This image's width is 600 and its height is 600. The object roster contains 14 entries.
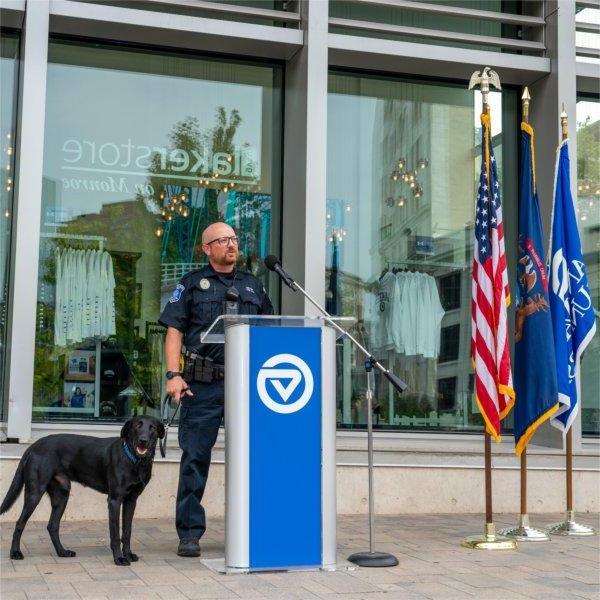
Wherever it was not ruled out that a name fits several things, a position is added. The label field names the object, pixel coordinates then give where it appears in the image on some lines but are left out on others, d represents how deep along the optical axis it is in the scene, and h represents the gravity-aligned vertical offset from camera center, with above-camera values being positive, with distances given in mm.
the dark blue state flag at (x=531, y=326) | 7164 +440
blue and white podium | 5402 -402
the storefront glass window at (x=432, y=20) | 10219 +4051
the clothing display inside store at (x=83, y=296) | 9227 +798
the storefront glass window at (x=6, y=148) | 8930 +2208
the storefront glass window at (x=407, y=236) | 10000 +1593
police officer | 6141 +131
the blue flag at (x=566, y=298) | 7566 +709
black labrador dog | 5676 -607
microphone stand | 5652 -678
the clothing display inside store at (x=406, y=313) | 10062 +735
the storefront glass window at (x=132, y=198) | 9234 +1856
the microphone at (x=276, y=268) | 5828 +701
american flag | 6859 +577
